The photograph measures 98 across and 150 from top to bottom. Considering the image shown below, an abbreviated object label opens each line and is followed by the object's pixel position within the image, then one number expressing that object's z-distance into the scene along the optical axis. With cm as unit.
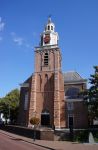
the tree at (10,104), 3450
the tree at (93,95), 1919
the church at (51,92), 2372
